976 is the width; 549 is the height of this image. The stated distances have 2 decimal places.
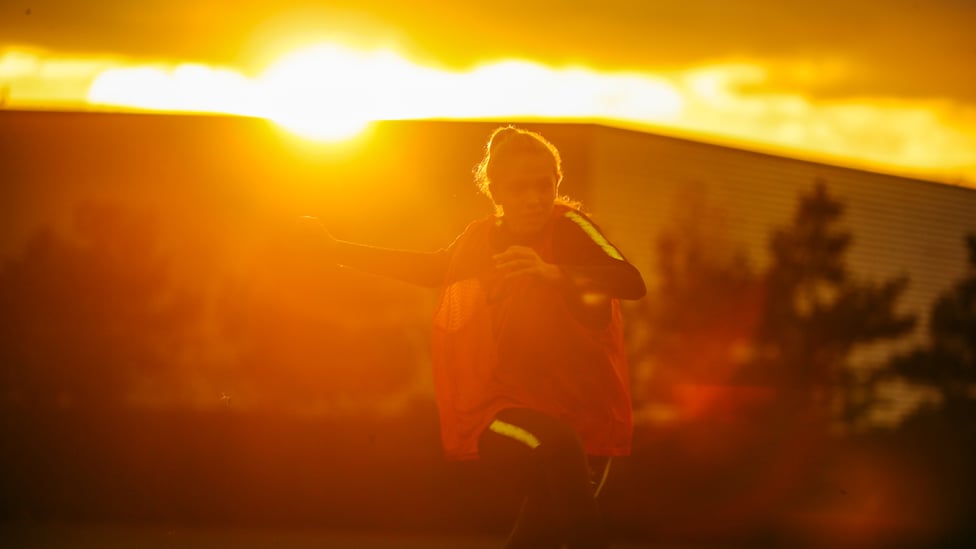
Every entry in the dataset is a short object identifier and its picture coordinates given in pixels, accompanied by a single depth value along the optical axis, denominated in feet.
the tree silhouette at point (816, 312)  139.64
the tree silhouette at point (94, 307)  87.25
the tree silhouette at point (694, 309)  118.21
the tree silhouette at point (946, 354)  160.97
